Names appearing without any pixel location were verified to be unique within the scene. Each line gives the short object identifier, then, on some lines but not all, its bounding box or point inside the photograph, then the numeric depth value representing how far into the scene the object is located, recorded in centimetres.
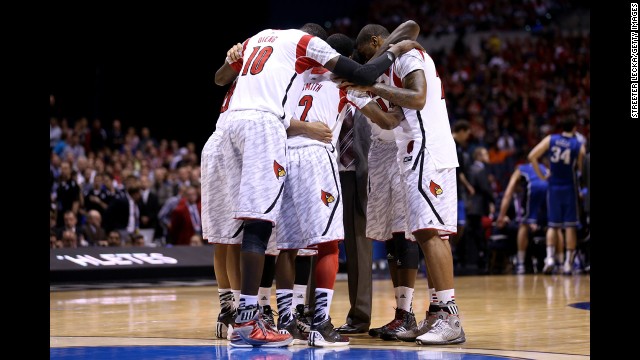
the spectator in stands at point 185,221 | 1503
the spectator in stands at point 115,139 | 1928
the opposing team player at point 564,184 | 1315
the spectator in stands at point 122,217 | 1478
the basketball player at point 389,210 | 627
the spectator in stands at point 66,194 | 1434
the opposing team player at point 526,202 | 1426
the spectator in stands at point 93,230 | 1428
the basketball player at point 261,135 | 553
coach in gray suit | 682
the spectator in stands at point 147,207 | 1544
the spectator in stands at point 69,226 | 1381
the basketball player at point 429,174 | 586
